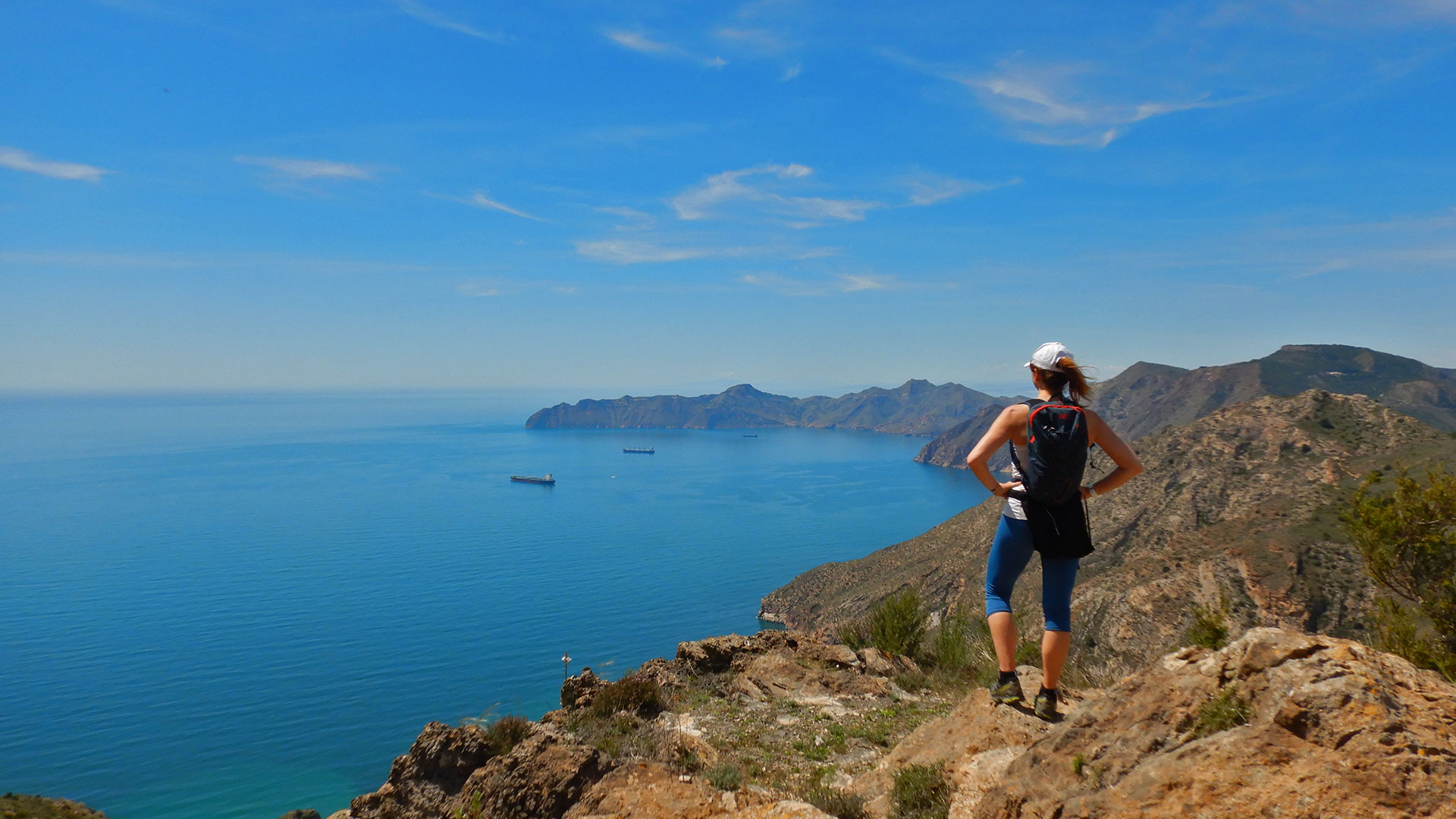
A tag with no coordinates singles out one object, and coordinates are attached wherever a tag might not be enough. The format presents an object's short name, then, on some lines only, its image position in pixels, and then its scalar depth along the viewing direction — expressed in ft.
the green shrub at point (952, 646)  35.37
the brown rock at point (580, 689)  29.09
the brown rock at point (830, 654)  33.86
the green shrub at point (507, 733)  26.07
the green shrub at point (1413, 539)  46.19
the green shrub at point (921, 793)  15.34
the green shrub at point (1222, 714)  11.73
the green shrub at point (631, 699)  26.58
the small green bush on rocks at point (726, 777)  18.43
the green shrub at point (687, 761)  20.13
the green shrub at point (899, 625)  41.45
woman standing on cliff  14.73
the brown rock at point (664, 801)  16.39
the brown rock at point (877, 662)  32.78
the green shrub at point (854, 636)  44.98
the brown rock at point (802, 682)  29.48
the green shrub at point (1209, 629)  27.81
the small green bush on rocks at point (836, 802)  15.98
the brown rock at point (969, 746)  16.06
